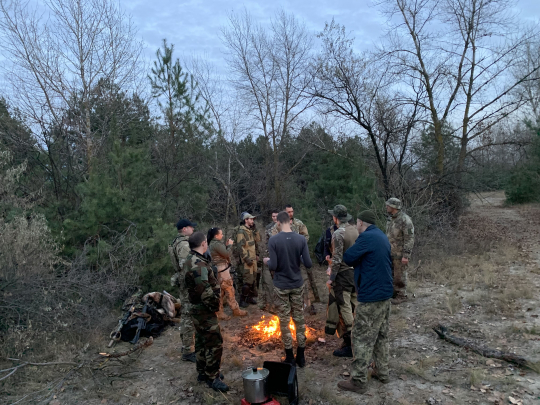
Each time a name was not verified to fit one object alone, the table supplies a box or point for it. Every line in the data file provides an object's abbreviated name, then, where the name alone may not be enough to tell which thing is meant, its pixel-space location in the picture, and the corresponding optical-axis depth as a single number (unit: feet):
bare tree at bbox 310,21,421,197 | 35.37
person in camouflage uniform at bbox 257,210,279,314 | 24.83
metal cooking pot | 12.88
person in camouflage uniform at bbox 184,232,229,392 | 14.58
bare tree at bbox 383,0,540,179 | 40.27
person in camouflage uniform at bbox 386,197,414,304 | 23.17
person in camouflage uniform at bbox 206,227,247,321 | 22.81
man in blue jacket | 14.08
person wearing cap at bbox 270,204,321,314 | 25.34
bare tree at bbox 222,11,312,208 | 53.57
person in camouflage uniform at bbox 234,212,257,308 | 26.03
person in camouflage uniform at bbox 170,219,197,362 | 17.97
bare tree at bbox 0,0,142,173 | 33.19
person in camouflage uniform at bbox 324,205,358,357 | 17.70
